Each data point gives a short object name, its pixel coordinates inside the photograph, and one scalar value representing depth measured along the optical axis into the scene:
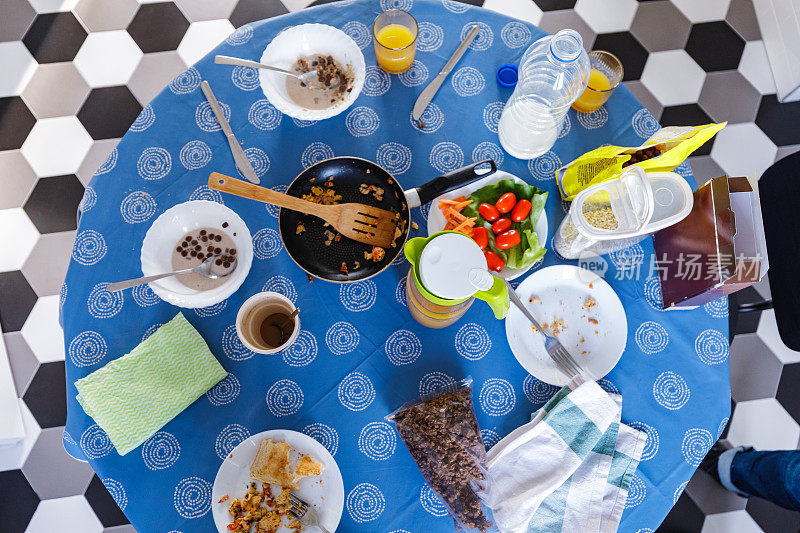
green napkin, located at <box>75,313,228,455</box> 1.21
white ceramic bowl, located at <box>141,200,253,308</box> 1.23
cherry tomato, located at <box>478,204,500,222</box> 1.28
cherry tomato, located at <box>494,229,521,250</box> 1.26
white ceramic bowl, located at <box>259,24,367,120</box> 1.37
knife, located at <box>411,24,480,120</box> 1.43
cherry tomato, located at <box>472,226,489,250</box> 1.25
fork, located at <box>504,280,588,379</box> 1.27
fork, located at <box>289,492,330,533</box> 1.18
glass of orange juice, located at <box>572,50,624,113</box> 1.40
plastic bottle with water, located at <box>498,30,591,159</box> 1.32
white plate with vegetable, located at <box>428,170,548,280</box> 1.27
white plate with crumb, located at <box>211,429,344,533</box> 1.19
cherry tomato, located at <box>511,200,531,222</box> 1.27
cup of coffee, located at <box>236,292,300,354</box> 1.21
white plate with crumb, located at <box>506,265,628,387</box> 1.31
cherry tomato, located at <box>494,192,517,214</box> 1.27
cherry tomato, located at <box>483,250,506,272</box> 1.26
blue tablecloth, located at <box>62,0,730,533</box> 1.25
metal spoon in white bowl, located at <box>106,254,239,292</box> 1.21
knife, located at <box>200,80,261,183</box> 1.37
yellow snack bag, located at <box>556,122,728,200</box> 1.12
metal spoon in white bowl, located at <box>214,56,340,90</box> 1.40
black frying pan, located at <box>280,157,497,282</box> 1.29
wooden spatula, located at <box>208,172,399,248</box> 1.16
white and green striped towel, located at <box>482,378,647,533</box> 1.23
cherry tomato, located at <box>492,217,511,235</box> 1.27
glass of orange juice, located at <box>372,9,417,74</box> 1.37
